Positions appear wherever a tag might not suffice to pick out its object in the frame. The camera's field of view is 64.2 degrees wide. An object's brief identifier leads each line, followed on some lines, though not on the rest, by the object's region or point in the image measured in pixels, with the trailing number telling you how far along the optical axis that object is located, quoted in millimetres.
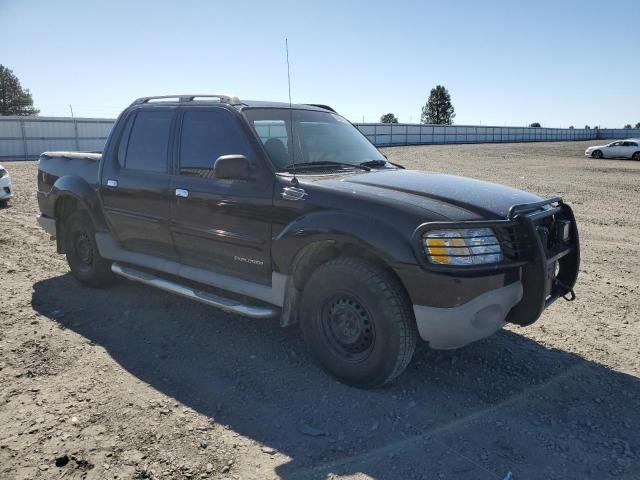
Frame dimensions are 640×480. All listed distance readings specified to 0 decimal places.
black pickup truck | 3117
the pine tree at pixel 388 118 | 92625
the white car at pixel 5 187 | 10398
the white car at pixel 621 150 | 30484
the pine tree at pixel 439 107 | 88438
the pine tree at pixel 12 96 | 71562
